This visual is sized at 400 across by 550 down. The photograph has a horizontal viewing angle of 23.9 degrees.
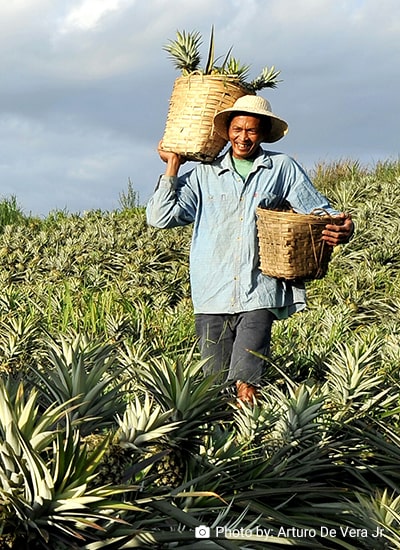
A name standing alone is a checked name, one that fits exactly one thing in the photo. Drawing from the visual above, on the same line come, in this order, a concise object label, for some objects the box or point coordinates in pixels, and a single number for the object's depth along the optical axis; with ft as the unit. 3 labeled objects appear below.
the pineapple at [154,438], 10.47
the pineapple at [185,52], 20.36
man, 19.15
